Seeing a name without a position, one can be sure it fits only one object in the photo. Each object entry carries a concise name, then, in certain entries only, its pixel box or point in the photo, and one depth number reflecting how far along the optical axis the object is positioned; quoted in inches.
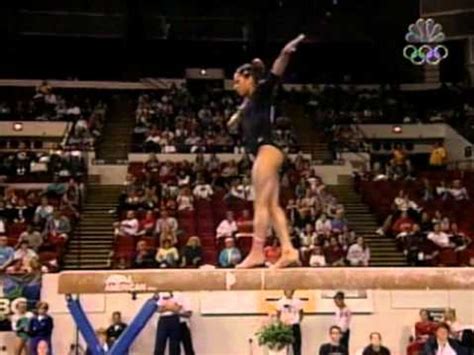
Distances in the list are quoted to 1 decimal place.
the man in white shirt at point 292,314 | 591.5
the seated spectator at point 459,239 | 716.7
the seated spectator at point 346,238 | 706.2
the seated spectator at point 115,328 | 574.6
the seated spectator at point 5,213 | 741.3
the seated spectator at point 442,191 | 833.5
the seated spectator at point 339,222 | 724.9
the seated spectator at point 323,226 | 712.9
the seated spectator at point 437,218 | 744.7
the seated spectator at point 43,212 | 722.8
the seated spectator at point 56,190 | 788.0
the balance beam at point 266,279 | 326.0
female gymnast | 315.3
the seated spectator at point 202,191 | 789.9
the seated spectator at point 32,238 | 670.5
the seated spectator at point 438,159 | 1000.2
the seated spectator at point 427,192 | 821.1
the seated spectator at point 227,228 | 706.8
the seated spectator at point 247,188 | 786.2
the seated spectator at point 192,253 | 651.5
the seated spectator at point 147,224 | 700.7
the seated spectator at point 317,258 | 647.1
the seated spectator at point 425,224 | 744.8
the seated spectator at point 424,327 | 605.0
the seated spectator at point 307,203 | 736.3
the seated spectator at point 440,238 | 713.0
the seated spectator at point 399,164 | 907.4
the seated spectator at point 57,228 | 711.1
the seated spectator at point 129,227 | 703.1
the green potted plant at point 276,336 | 565.0
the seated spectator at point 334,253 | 674.2
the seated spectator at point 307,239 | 679.1
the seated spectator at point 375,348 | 537.3
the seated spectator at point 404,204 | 770.8
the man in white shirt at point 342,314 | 604.1
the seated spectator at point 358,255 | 677.9
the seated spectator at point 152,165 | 840.3
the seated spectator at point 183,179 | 802.8
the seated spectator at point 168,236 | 665.6
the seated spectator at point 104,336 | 543.5
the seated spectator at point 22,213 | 741.1
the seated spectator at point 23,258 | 627.2
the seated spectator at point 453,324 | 564.4
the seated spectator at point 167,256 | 642.8
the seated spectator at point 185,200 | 757.9
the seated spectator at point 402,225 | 751.8
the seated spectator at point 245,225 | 698.8
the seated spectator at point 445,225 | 732.7
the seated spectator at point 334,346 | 541.5
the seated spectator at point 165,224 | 690.6
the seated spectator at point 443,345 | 511.3
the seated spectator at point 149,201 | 747.4
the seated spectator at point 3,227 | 701.4
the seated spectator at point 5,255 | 633.5
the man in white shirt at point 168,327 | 592.7
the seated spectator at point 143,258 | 642.2
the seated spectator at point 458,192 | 831.7
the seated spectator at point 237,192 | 783.7
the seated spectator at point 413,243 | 710.5
